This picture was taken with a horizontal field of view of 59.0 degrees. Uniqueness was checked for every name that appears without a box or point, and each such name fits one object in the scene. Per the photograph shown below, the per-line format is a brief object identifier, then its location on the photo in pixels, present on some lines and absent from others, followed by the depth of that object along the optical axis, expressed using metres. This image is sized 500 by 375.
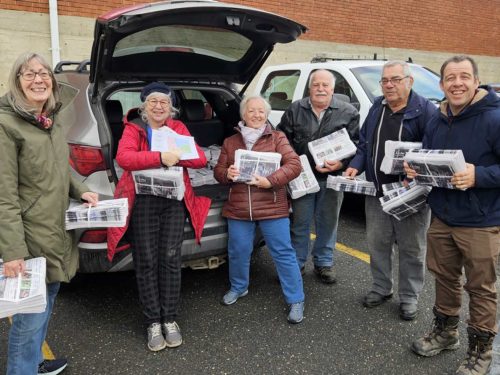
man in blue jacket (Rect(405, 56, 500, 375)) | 2.32
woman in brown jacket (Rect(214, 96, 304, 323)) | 3.11
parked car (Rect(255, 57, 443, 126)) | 5.14
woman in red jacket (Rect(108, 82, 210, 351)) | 2.74
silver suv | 2.73
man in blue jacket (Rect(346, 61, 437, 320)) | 2.91
